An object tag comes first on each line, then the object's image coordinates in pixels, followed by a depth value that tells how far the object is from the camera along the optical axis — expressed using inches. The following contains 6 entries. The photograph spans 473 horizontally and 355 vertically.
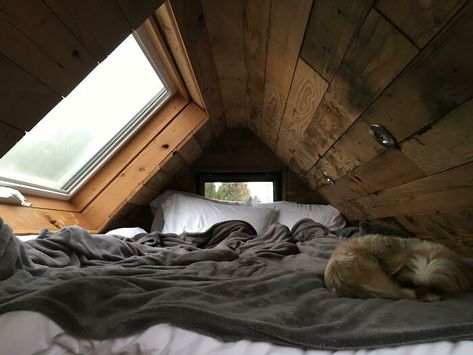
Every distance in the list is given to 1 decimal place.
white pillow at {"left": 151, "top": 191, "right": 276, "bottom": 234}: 96.0
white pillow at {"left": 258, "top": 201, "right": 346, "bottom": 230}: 99.9
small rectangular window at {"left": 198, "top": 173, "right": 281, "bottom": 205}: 116.6
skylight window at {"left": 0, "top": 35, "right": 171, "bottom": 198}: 61.5
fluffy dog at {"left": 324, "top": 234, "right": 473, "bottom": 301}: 33.4
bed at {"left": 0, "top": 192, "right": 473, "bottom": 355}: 24.3
